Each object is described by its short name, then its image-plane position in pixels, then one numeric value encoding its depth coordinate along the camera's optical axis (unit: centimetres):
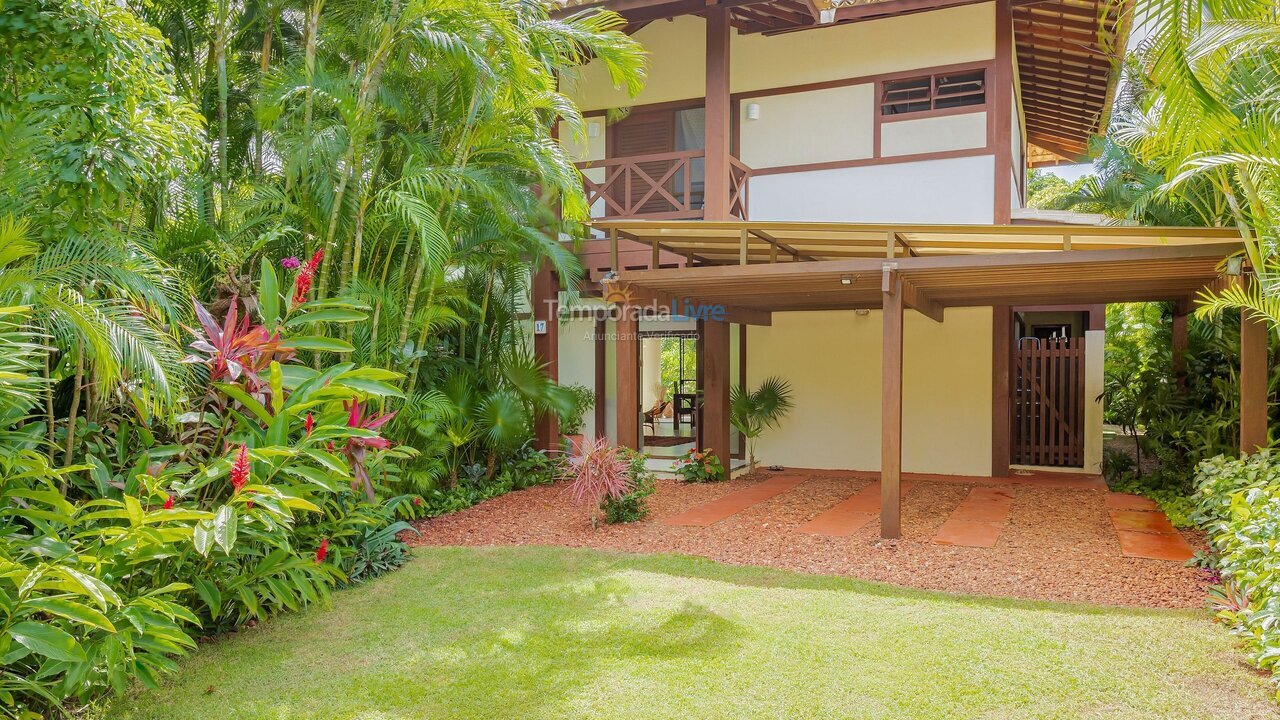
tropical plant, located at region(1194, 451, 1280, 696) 396
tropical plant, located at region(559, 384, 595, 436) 1081
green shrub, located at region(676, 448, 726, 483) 1023
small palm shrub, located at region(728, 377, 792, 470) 1129
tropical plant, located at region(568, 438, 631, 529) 754
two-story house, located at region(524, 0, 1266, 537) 909
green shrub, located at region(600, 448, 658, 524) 780
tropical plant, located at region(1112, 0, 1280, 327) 400
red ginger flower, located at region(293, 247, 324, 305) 417
